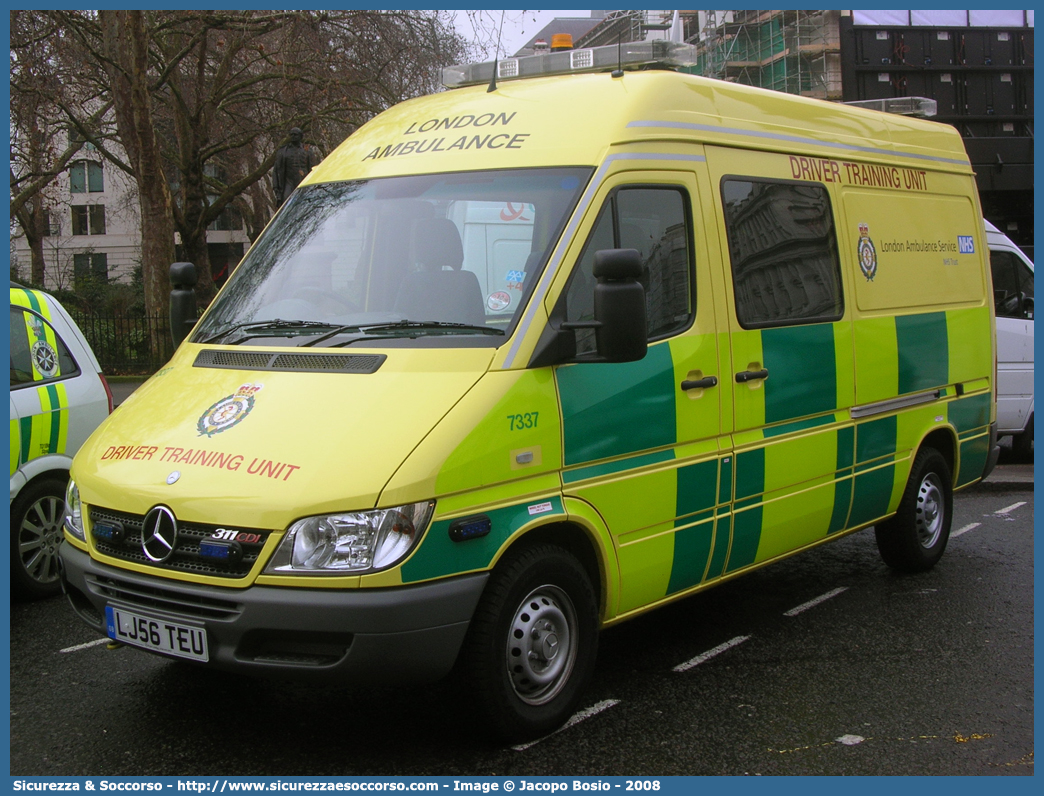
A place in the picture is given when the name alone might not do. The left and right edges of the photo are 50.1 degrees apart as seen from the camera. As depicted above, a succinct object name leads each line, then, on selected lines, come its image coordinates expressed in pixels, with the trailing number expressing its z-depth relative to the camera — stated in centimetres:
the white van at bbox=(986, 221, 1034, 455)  1078
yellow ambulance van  384
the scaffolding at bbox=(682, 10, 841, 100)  4719
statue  1502
